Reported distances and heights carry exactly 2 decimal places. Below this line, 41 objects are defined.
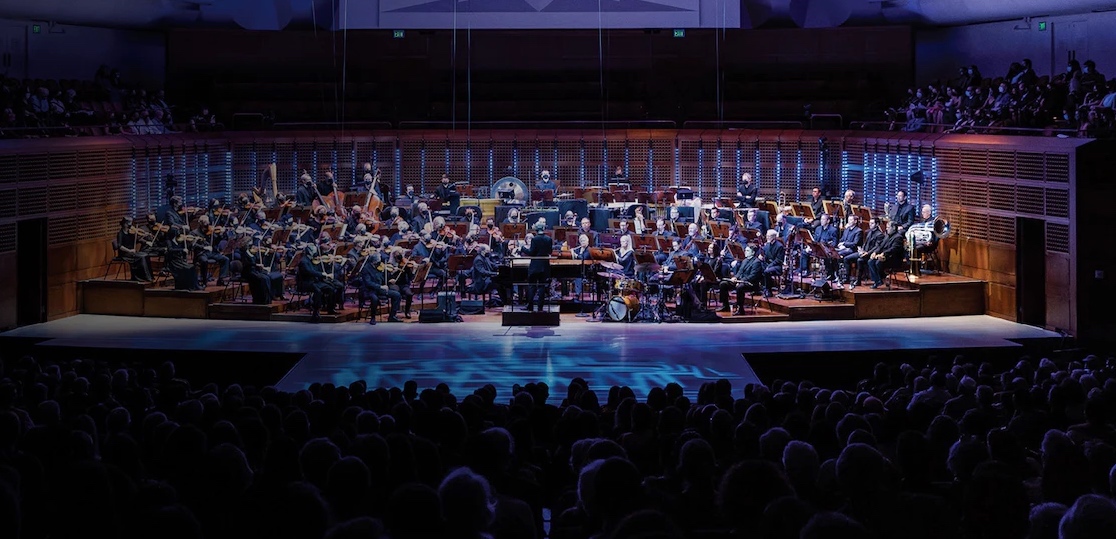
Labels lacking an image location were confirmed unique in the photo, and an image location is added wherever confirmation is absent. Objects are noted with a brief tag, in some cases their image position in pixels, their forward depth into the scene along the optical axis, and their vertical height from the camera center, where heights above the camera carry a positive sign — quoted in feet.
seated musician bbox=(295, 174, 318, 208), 79.25 +5.30
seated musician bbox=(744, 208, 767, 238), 69.15 +2.97
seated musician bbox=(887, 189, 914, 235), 65.87 +3.32
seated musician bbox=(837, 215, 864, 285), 64.75 +1.53
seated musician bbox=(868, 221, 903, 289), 63.05 +0.90
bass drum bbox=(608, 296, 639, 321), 59.82 -1.76
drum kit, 59.88 -1.25
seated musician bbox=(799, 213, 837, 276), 66.49 +2.29
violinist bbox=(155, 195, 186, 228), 66.49 +3.22
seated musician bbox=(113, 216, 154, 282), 63.87 +1.34
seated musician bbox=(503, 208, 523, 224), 70.28 +3.35
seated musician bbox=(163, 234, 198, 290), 62.85 +0.25
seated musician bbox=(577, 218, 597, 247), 64.69 +2.28
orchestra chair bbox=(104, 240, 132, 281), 64.50 +0.45
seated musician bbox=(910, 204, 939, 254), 65.36 +1.94
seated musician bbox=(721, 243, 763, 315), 61.62 -0.16
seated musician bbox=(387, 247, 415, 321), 61.26 -0.16
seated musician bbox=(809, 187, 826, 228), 75.52 +4.48
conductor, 59.06 +0.24
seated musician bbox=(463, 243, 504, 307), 62.49 +0.05
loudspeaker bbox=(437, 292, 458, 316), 61.26 -1.60
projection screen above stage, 94.68 +20.59
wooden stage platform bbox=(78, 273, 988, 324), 61.93 -1.63
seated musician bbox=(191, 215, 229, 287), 64.23 +0.96
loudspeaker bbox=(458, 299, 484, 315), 63.36 -1.87
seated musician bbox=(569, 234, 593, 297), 62.28 +1.20
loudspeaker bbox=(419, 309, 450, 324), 60.75 -2.24
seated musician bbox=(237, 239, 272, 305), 61.36 -0.06
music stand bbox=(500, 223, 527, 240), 67.77 +2.38
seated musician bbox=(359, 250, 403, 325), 60.39 -0.51
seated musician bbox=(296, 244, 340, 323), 59.77 -0.46
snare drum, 60.34 -0.71
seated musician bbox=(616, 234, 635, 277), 60.54 +0.81
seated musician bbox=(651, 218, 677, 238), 67.72 +2.49
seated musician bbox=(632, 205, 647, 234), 68.13 +2.89
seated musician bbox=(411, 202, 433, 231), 70.67 +3.21
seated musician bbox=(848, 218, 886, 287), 63.72 +1.39
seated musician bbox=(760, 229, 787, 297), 62.49 +0.95
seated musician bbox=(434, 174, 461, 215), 80.48 +5.30
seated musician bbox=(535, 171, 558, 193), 83.92 +6.29
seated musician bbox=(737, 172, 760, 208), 80.38 +5.50
